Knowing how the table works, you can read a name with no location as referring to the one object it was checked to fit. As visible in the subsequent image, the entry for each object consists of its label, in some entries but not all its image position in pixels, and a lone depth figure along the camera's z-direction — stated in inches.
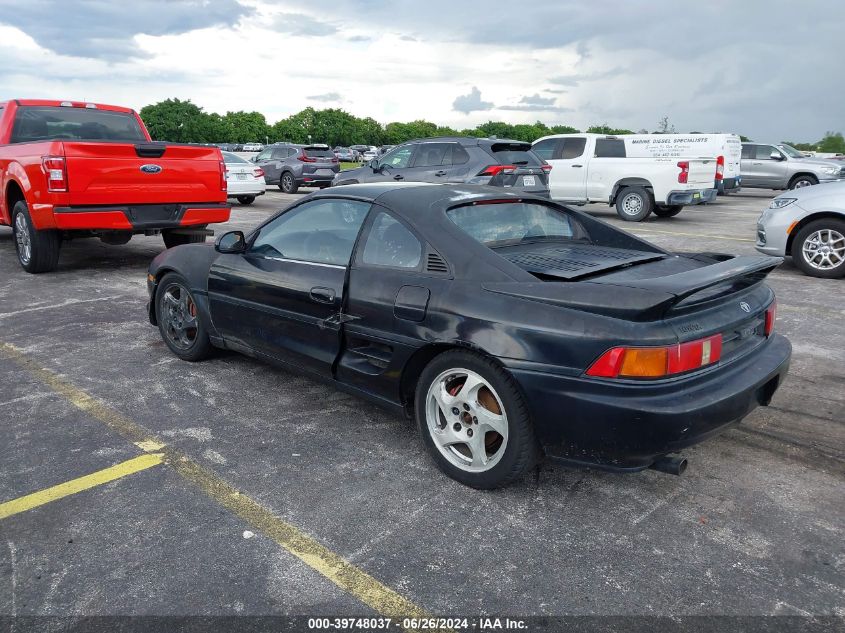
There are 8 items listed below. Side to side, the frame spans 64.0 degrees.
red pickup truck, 288.2
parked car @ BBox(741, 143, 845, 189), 812.0
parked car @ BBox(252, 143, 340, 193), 864.9
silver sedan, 312.7
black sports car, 107.1
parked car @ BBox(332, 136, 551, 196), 456.4
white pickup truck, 552.1
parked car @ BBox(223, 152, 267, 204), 665.6
